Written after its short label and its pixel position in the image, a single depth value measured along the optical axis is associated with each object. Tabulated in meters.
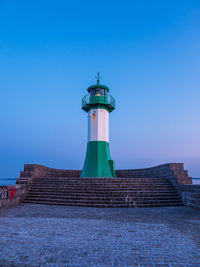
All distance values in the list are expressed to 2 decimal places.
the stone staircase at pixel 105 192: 9.09
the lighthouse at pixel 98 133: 16.47
